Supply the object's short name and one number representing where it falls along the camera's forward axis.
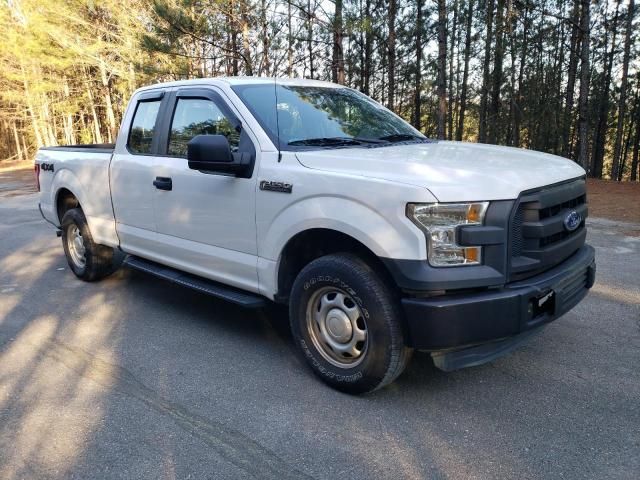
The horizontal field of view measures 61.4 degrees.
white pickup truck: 2.88
